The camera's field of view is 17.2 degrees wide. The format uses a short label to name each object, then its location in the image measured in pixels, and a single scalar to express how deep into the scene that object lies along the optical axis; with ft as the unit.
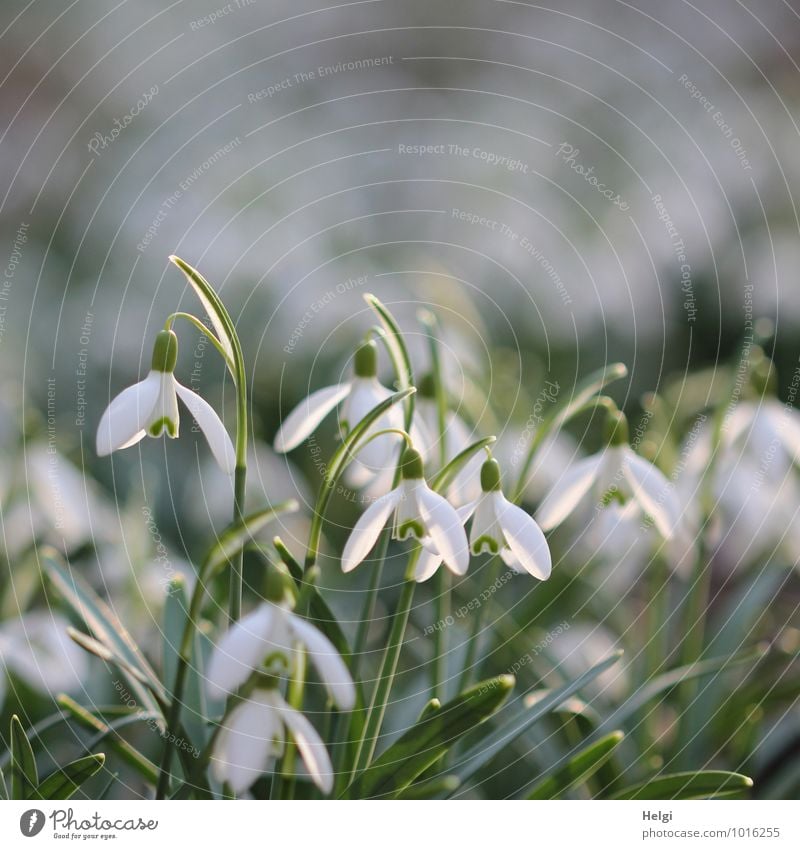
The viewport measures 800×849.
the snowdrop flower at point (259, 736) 1.84
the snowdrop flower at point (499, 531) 1.86
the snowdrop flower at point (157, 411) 1.84
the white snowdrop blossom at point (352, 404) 1.93
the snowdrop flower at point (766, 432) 2.13
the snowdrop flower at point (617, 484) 1.94
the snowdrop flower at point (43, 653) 2.15
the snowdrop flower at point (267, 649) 1.82
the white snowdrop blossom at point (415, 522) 1.84
